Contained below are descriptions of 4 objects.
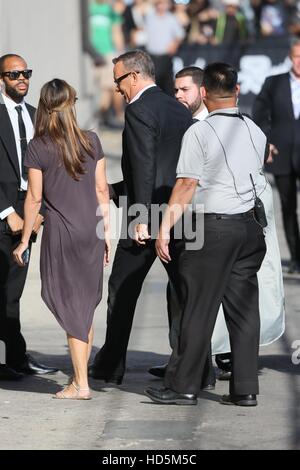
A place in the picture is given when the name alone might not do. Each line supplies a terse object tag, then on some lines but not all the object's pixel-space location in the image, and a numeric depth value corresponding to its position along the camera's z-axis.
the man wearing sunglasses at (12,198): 15.87
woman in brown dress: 14.57
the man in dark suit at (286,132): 23.42
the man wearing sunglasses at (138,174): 15.02
